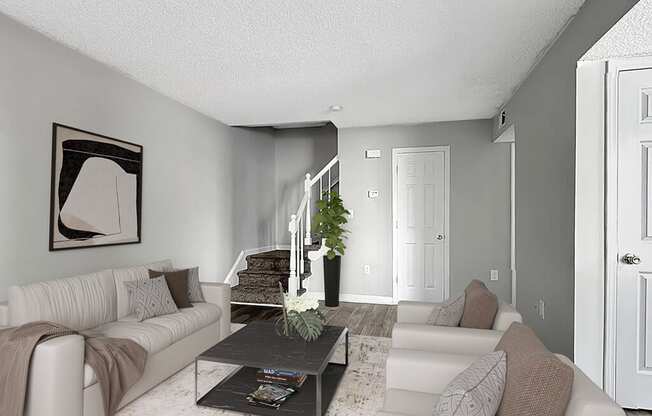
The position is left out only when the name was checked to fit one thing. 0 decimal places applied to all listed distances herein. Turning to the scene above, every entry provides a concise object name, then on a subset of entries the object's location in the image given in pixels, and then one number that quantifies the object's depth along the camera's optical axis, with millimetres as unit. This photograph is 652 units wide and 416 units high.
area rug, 2305
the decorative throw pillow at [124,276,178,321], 2844
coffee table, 2143
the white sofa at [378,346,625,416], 1574
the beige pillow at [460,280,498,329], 2186
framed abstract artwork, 2852
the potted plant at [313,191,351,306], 4996
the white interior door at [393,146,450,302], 5090
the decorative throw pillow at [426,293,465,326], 2248
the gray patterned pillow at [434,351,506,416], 1186
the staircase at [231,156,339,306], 5000
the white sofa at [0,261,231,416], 1883
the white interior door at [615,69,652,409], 2301
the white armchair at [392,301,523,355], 1943
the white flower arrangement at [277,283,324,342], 2527
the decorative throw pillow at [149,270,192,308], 3176
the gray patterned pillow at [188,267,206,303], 3375
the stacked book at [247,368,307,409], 2191
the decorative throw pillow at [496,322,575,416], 1153
